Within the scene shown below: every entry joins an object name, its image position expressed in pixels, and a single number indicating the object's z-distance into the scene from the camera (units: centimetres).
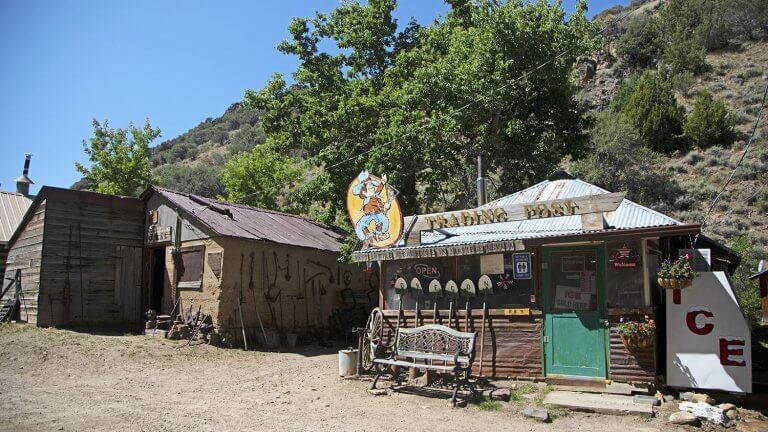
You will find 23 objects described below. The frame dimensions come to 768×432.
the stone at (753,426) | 743
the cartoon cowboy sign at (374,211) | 1151
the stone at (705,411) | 768
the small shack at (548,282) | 927
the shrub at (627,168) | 2843
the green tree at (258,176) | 3353
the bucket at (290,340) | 1609
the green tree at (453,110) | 1864
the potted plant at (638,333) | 877
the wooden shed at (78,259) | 1580
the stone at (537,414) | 799
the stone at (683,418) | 759
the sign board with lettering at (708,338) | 867
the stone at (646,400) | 837
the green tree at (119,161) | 3331
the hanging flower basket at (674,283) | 870
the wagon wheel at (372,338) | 1114
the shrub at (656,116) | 3466
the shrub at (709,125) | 3284
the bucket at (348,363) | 1116
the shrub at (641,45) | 4753
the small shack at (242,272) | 1512
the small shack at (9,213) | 2086
